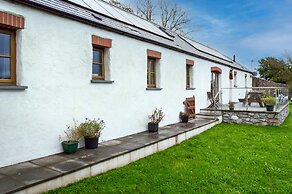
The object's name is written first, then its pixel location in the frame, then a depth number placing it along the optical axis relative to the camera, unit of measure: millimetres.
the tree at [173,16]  30453
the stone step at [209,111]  12689
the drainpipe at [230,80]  17453
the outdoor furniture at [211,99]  14039
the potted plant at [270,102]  11568
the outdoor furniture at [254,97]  13281
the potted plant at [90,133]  5867
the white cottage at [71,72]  4660
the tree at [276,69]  35225
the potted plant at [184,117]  10516
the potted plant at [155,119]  8320
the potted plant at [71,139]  5434
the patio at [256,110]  11508
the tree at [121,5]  24859
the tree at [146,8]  29203
